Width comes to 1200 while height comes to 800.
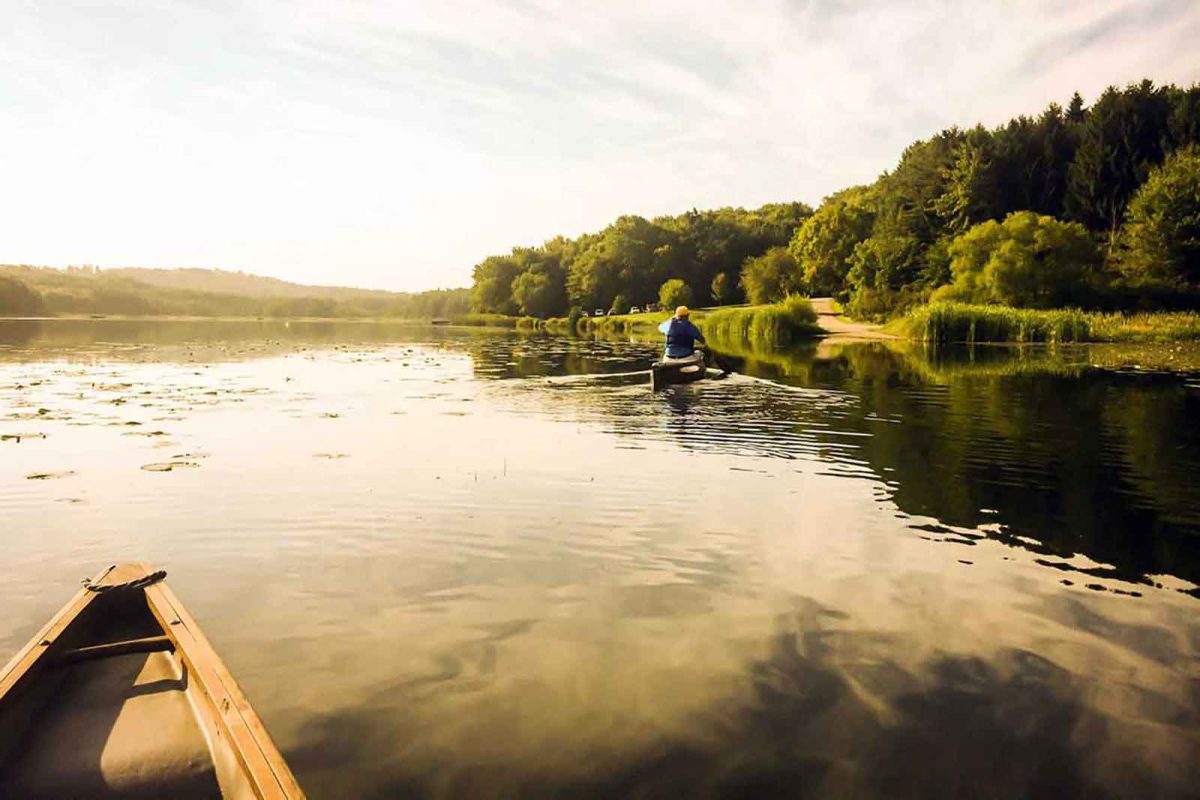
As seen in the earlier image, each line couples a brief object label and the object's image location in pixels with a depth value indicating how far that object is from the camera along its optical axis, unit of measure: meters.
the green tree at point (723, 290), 115.19
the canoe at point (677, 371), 25.89
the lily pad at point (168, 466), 13.22
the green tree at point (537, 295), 133.50
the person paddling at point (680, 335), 28.45
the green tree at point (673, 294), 104.25
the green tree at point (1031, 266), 61.09
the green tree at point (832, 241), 93.12
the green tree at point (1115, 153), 74.81
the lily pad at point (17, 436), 15.72
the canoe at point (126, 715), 3.99
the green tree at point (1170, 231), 60.84
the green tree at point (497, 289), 143.57
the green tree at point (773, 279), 100.66
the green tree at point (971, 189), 76.69
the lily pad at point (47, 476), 12.55
